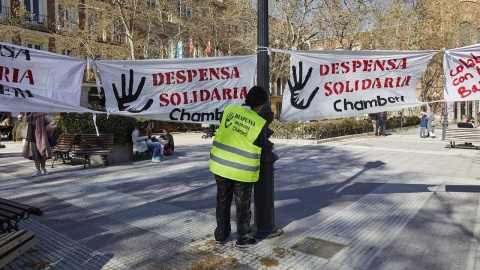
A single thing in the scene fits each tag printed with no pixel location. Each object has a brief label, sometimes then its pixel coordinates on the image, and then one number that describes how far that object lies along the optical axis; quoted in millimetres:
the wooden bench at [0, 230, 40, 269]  2861
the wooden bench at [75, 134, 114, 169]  9656
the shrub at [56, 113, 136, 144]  10148
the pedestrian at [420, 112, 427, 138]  19147
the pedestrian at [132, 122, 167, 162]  10383
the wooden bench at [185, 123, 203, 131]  27594
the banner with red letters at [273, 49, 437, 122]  4684
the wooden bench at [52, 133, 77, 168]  9664
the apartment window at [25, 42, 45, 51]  26852
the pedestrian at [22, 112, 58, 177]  8156
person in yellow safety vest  3754
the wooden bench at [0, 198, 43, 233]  3768
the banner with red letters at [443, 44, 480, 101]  4695
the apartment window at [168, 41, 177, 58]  28066
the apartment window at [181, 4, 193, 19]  27983
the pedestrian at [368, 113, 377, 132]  20362
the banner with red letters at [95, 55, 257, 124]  4340
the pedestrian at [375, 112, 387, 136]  19953
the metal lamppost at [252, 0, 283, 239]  4211
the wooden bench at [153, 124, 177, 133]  24761
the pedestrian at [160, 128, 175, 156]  11576
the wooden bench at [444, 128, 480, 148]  12747
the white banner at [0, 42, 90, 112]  3797
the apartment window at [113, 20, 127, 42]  23714
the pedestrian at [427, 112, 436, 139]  19000
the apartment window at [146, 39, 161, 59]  26992
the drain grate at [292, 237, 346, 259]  3824
